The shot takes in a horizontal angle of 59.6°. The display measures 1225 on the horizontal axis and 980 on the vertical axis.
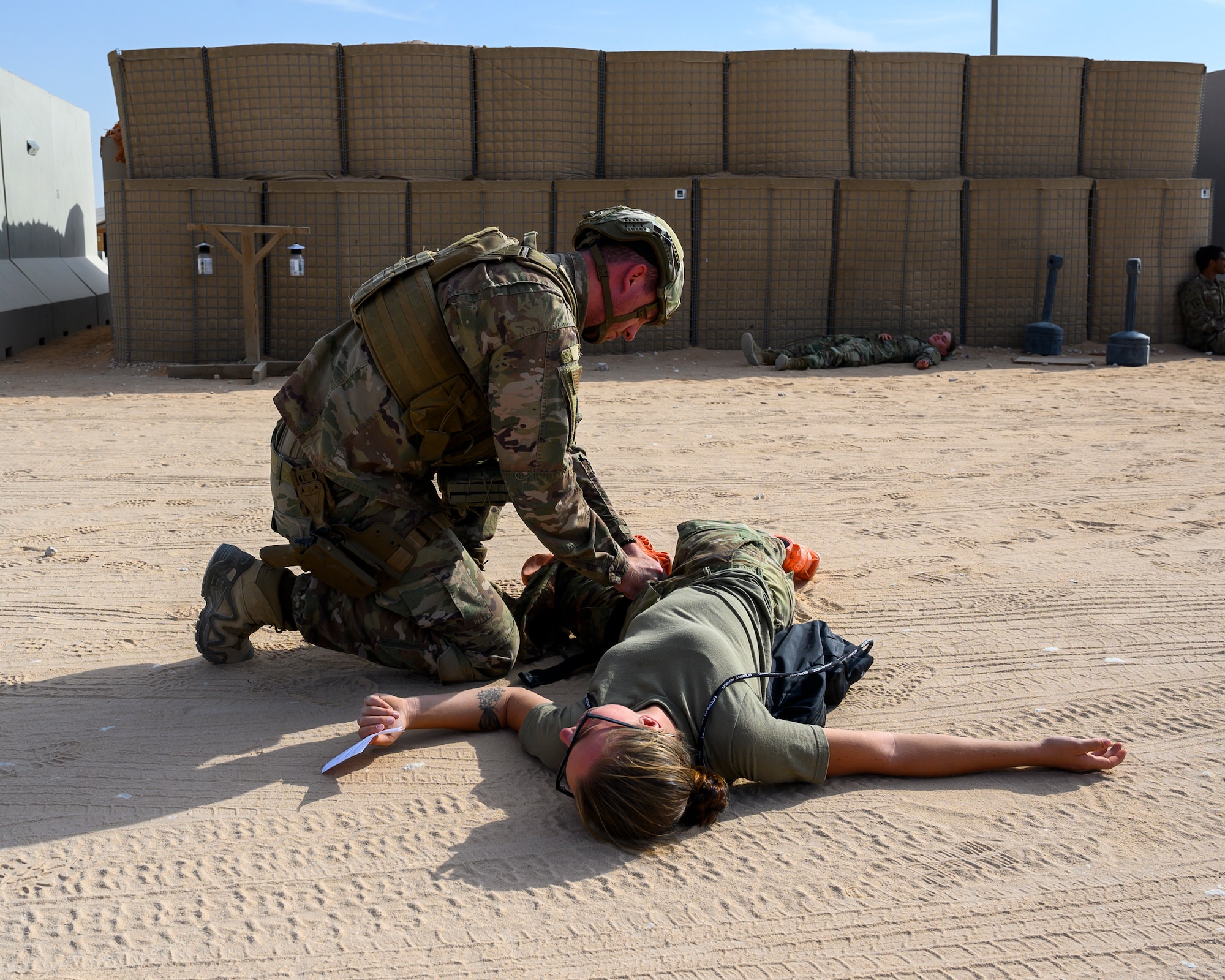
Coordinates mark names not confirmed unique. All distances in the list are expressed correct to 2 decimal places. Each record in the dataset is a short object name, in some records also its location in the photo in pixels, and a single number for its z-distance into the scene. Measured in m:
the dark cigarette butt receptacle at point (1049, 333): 10.69
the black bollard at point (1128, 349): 10.02
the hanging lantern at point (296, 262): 9.52
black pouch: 2.79
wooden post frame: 9.28
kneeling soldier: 2.84
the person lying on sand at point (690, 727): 2.20
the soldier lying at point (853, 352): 9.91
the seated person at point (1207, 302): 11.11
